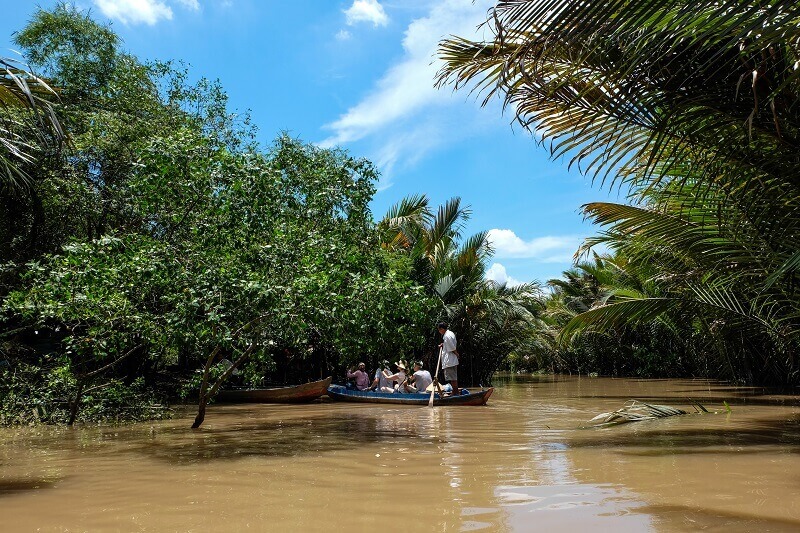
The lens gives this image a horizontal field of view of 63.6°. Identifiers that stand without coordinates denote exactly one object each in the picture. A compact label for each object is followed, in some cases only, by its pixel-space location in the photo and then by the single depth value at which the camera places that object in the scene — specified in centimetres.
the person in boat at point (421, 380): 1479
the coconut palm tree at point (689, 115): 385
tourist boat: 1359
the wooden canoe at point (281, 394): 1580
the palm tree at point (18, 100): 547
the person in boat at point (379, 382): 1579
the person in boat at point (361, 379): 1680
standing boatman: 1412
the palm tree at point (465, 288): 2123
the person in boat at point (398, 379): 1577
